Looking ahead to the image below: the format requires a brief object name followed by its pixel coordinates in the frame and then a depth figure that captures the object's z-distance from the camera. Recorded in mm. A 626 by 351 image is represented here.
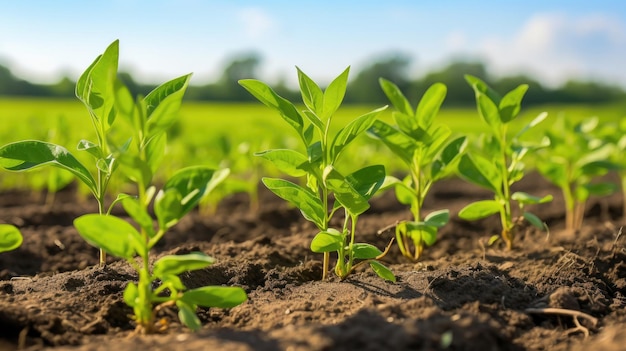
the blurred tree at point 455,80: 41509
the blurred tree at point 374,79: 45453
